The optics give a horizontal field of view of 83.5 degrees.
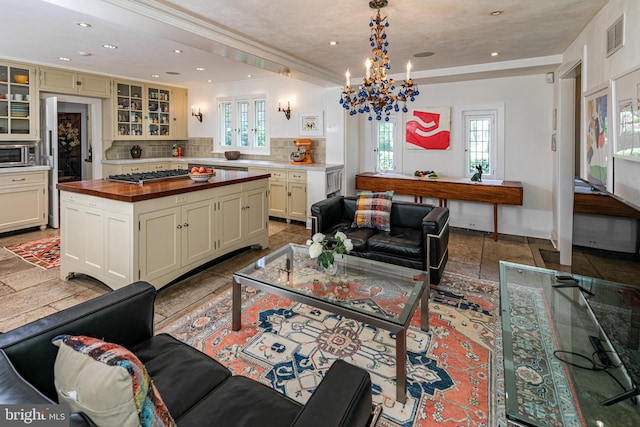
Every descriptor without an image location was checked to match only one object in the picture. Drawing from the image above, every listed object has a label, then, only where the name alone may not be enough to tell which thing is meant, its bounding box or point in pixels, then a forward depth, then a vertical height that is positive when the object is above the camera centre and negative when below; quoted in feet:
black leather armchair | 11.14 -1.38
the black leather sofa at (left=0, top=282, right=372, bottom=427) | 3.73 -2.28
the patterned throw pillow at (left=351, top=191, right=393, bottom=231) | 13.19 -0.68
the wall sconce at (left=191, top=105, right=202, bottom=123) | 25.58 +5.64
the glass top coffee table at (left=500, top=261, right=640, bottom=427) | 4.86 -2.67
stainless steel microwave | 16.91 +1.88
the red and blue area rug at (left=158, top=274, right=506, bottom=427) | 6.44 -3.51
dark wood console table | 16.39 +0.28
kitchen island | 10.08 -1.06
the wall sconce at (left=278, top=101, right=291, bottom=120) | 21.88 +5.05
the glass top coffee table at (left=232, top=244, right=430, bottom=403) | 6.77 -2.18
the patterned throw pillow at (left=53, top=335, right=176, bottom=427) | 2.91 -1.64
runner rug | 13.47 -2.37
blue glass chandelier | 9.80 +3.01
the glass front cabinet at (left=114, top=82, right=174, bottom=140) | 22.38 +5.37
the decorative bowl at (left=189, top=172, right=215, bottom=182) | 12.76 +0.59
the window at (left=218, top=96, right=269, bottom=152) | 23.39 +4.68
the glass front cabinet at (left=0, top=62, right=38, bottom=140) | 17.19 +4.46
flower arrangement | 8.82 -1.40
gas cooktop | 12.14 +0.60
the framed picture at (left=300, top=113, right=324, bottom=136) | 21.09 +4.12
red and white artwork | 19.06 +3.52
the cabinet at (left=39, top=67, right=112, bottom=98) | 18.43 +6.07
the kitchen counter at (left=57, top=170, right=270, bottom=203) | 9.90 +0.18
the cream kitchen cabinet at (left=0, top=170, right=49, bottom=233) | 16.75 -0.31
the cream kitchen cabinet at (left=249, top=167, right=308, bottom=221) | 19.86 -0.02
